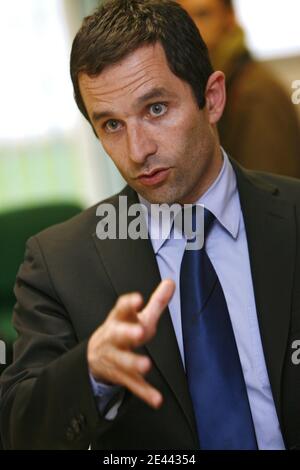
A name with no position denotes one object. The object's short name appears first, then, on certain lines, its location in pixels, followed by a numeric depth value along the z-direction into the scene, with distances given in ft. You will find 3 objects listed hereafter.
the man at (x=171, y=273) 9.41
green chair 18.88
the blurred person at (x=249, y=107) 23.17
